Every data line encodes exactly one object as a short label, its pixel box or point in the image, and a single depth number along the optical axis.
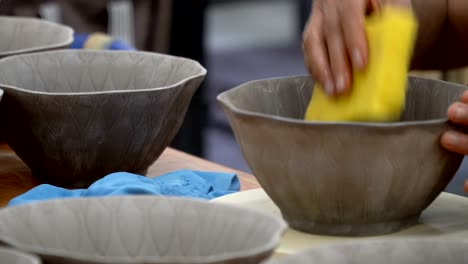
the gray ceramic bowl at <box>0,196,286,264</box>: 1.40
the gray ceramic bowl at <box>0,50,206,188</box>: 1.76
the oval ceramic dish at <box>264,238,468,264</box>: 1.36
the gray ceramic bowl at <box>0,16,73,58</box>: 2.10
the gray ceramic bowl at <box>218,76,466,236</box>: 1.55
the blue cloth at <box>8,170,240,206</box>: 1.66
